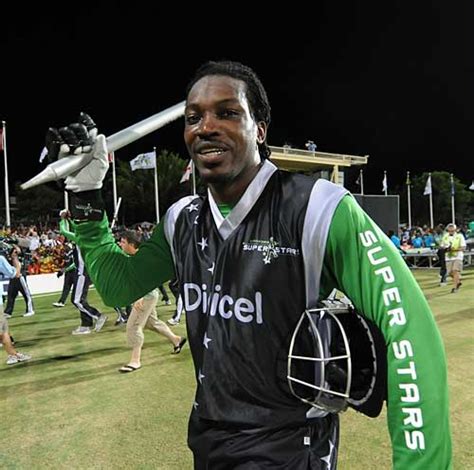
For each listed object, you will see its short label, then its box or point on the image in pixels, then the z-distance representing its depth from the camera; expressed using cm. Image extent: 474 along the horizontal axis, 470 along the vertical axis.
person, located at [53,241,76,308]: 1185
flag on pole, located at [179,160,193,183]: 2635
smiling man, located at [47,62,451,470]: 144
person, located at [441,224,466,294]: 1418
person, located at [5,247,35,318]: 1173
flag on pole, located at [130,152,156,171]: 2955
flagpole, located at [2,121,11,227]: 2353
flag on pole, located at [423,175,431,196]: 3903
